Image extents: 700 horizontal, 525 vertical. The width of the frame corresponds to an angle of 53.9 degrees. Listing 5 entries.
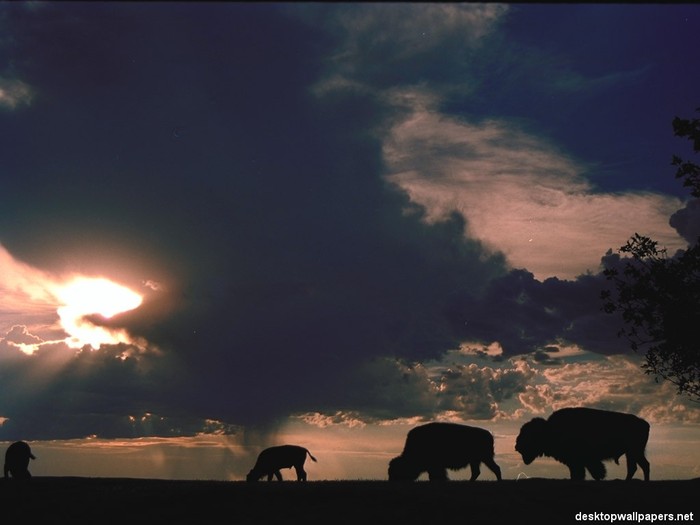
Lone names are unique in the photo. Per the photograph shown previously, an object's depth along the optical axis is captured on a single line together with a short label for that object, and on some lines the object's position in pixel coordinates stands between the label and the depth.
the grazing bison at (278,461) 40.56
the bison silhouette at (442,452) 33.41
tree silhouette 24.48
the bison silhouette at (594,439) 32.66
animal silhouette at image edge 37.81
